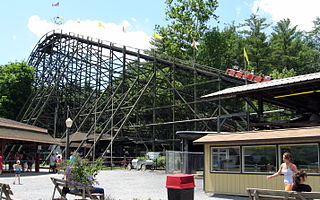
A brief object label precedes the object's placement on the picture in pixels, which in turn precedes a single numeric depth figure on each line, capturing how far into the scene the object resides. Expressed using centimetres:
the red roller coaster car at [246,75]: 3341
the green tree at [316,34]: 5469
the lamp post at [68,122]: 2290
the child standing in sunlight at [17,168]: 1981
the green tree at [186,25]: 5150
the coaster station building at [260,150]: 1316
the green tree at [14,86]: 5594
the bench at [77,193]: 1089
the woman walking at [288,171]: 947
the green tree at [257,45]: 5088
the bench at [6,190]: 1151
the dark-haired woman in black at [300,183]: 854
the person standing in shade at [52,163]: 3050
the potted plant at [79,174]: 1088
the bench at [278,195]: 794
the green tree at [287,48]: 4950
